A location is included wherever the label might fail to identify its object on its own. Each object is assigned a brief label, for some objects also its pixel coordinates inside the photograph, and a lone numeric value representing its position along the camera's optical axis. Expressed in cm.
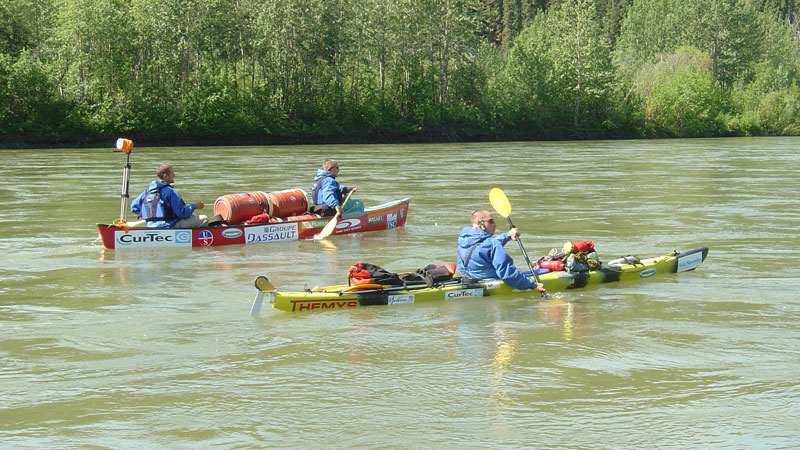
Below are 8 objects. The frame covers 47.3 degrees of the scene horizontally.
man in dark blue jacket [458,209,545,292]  936
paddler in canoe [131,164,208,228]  1287
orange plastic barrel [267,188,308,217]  1438
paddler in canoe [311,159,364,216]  1452
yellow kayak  895
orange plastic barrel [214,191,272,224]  1384
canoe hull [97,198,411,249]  1309
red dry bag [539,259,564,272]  1055
